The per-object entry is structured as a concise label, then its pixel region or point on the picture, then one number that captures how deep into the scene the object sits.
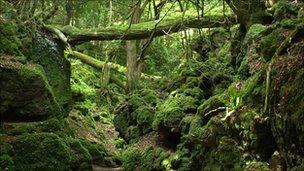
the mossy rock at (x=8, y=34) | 11.45
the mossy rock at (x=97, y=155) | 13.33
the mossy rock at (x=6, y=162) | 8.80
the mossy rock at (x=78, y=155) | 10.35
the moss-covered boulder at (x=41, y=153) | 9.25
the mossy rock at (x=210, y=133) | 8.40
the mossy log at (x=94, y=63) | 20.35
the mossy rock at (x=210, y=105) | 9.67
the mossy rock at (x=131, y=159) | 13.12
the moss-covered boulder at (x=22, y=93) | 10.27
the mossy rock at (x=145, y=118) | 14.77
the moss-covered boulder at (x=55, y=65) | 14.45
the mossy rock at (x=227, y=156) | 7.36
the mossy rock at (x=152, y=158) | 11.60
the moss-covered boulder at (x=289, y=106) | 5.54
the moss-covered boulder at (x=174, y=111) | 12.08
